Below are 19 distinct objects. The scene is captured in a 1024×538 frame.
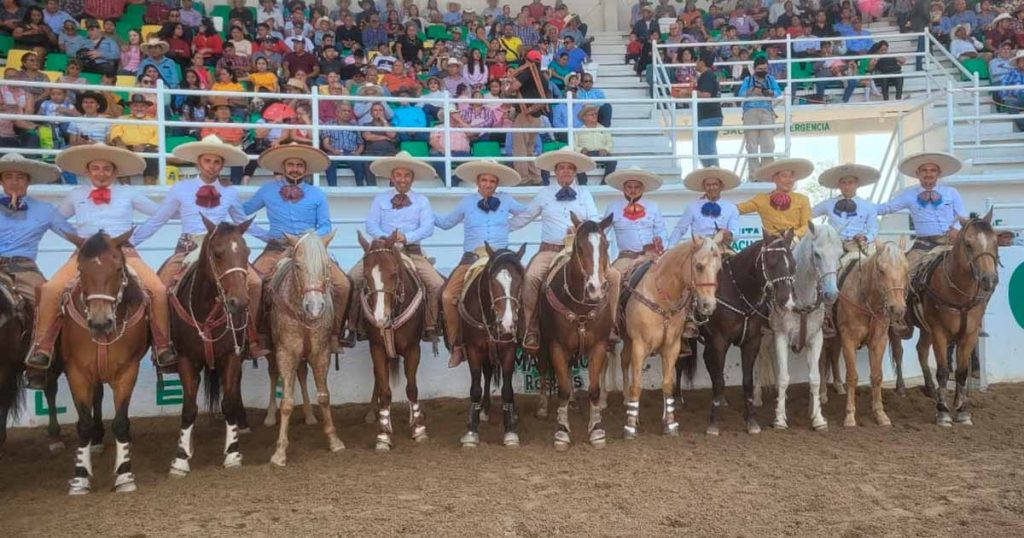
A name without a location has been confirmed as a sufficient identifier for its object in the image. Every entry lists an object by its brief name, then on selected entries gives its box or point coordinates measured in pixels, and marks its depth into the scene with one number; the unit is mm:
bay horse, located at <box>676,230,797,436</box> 7879
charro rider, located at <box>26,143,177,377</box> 6676
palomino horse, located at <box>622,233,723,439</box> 7773
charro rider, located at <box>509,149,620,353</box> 8375
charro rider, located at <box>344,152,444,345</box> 8328
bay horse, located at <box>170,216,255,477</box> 6449
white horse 8016
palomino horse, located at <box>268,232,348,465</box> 6809
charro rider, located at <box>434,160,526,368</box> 8547
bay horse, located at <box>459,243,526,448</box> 7180
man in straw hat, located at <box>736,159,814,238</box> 9078
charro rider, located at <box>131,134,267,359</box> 7473
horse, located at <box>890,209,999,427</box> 8047
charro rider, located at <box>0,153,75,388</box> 7410
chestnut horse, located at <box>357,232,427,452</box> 7223
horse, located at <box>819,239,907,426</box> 8141
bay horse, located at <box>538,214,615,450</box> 7166
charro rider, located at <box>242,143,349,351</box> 8023
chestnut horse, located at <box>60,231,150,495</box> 6238
